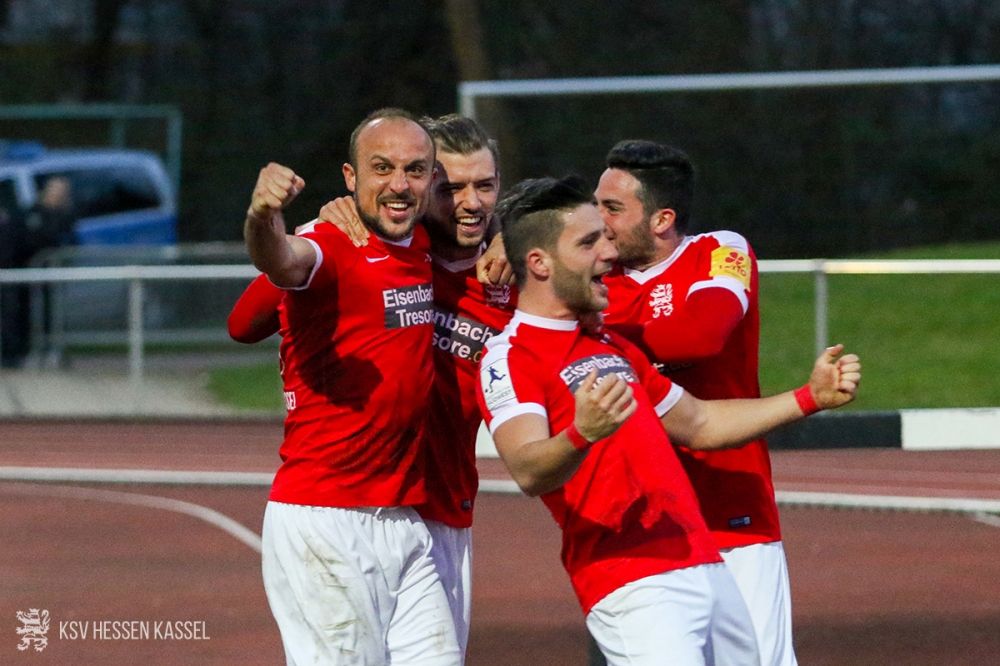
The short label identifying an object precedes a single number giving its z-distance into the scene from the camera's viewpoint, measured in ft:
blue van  138.10
